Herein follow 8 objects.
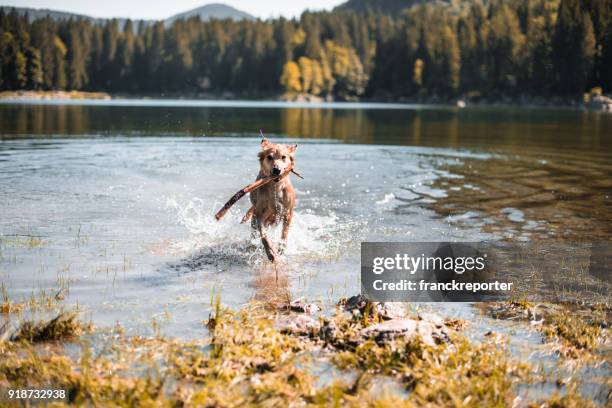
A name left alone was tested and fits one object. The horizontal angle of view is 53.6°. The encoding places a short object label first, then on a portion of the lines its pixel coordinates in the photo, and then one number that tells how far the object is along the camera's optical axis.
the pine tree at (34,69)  154.38
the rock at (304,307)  7.38
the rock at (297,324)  6.50
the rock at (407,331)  6.16
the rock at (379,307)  6.99
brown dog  10.35
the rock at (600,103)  98.14
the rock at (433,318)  6.74
